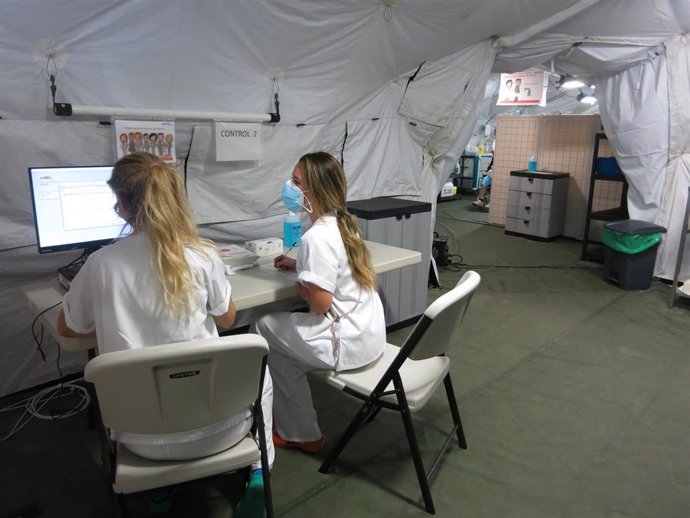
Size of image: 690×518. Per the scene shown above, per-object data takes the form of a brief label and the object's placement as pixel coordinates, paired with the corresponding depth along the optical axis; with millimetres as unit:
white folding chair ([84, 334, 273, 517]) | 1163
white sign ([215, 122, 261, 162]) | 2658
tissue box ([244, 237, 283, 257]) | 2434
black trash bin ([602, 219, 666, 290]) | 4070
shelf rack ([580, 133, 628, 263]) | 4941
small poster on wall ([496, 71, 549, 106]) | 6309
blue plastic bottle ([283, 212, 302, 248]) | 2668
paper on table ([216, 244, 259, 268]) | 2225
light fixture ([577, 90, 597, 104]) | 6791
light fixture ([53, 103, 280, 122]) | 2207
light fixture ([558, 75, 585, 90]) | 5195
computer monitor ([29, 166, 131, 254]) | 1945
